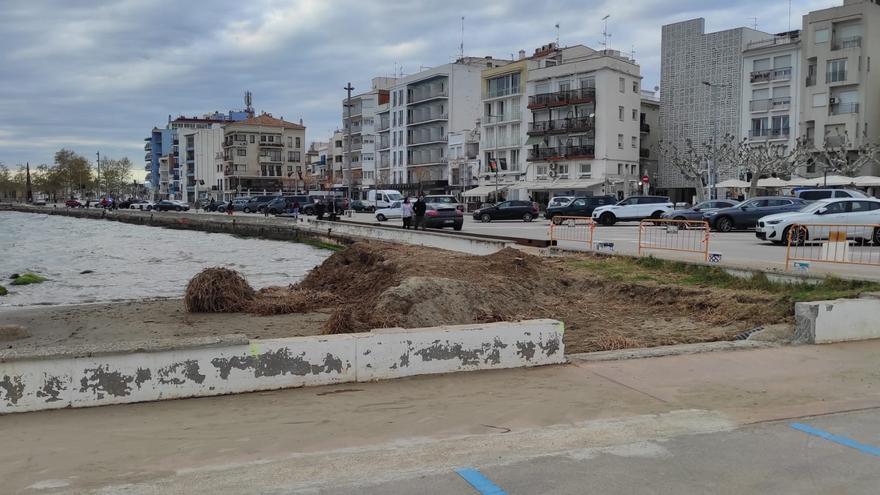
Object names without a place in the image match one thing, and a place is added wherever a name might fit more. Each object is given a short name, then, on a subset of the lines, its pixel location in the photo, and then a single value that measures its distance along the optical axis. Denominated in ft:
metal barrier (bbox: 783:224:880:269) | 49.60
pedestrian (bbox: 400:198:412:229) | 111.75
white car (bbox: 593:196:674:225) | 123.65
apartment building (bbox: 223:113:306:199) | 398.83
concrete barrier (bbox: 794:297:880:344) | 28.84
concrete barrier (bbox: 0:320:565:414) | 20.27
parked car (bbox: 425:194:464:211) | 202.06
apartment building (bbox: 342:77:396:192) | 357.82
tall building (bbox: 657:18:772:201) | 205.98
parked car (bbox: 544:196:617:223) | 137.69
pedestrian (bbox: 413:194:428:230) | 107.56
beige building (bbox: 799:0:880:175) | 178.60
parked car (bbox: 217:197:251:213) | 261.71
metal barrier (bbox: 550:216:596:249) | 76.28
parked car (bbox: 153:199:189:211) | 281.80
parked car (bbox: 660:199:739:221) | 105.09
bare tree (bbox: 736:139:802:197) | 166.62
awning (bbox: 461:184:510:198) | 248.73
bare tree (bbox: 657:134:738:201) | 186.05
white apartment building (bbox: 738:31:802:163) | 192.95
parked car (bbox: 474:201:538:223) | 147.76
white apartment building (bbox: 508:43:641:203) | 222.89
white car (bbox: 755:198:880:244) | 71.57
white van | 205.19
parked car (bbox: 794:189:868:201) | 106.08
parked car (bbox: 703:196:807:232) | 97.25
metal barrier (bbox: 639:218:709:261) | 60.70
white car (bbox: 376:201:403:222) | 162.50
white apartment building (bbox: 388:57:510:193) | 296.30
